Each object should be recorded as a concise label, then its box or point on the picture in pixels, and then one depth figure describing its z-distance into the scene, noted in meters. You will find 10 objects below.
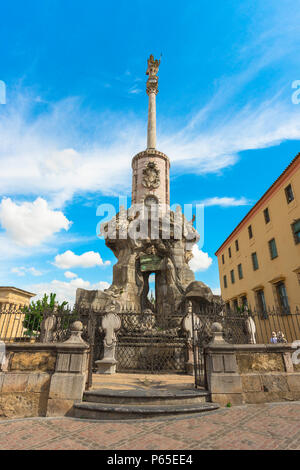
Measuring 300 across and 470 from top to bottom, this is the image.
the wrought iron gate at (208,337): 7.01
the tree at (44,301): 20.80
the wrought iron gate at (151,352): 10.21
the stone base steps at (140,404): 5.08
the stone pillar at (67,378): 5.56
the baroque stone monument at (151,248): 16.09
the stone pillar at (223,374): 5.90
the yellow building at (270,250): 18.38
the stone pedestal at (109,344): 9.57
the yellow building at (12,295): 26.89
